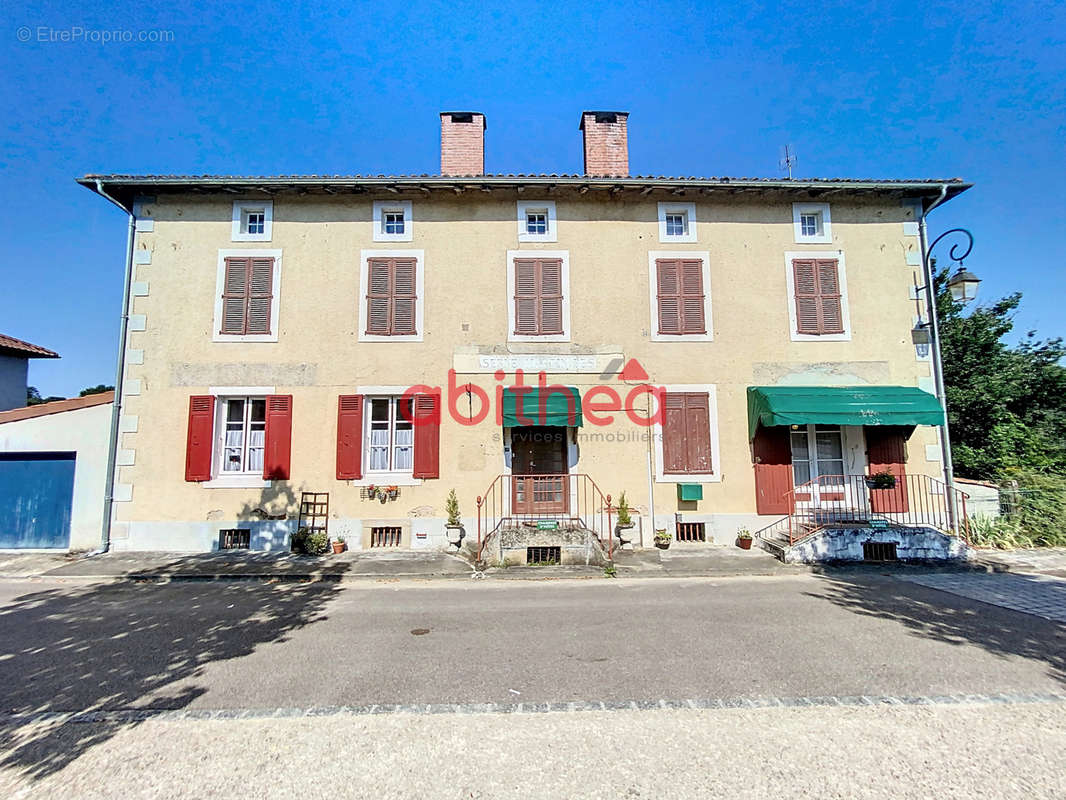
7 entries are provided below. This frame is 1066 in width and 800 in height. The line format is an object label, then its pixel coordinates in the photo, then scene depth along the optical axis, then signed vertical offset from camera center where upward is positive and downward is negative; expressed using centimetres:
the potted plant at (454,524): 1020 -105
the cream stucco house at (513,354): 1048 +239
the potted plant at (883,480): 1002 -27
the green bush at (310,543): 992 -136
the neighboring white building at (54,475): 1041 -4
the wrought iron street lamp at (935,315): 967 +310
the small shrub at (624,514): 1022 -89
